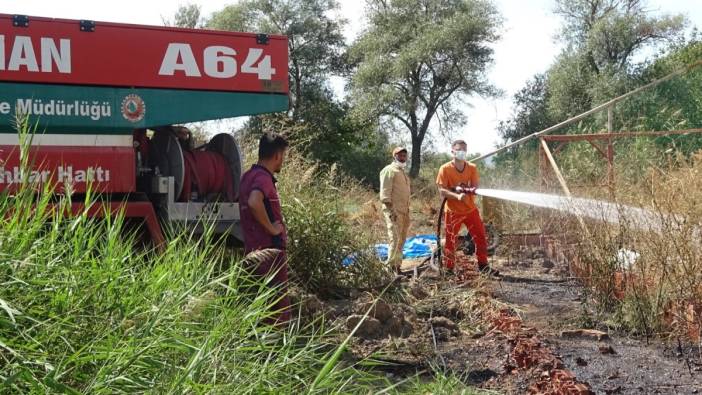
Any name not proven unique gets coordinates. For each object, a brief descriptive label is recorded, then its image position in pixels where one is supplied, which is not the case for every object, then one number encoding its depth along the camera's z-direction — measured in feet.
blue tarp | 39.24
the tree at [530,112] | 130.00
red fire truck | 20.07
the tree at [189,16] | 150.58
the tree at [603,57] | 120.06
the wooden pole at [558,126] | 40.87
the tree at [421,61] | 132.98
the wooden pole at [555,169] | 26.69
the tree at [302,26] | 138.10
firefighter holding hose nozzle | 31.22
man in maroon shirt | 16.74
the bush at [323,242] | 24.34
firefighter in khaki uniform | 32.12
